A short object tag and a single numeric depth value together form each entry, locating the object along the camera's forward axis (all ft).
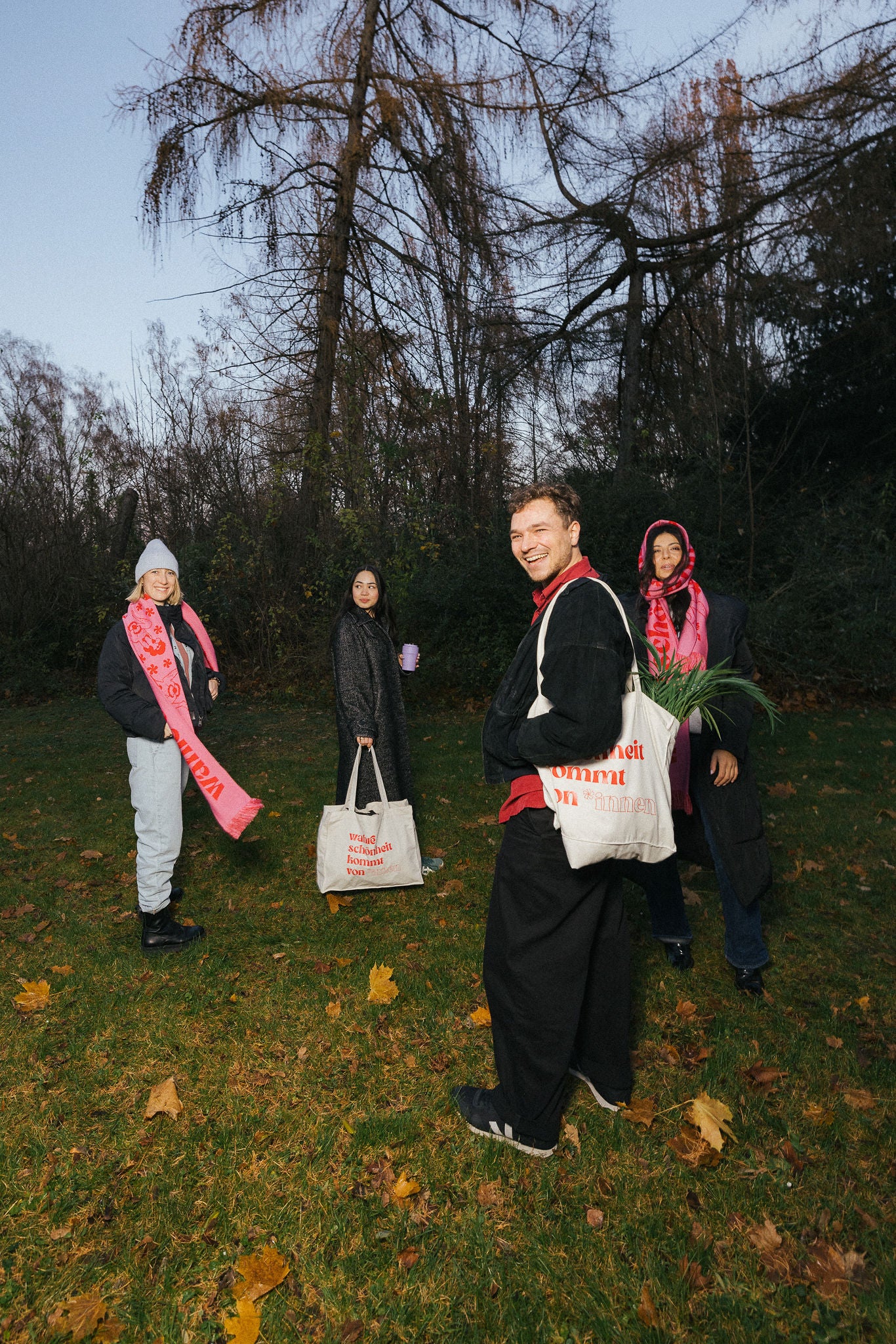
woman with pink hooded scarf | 12.23
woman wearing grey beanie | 13.34
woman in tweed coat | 17.07
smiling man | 8.15
